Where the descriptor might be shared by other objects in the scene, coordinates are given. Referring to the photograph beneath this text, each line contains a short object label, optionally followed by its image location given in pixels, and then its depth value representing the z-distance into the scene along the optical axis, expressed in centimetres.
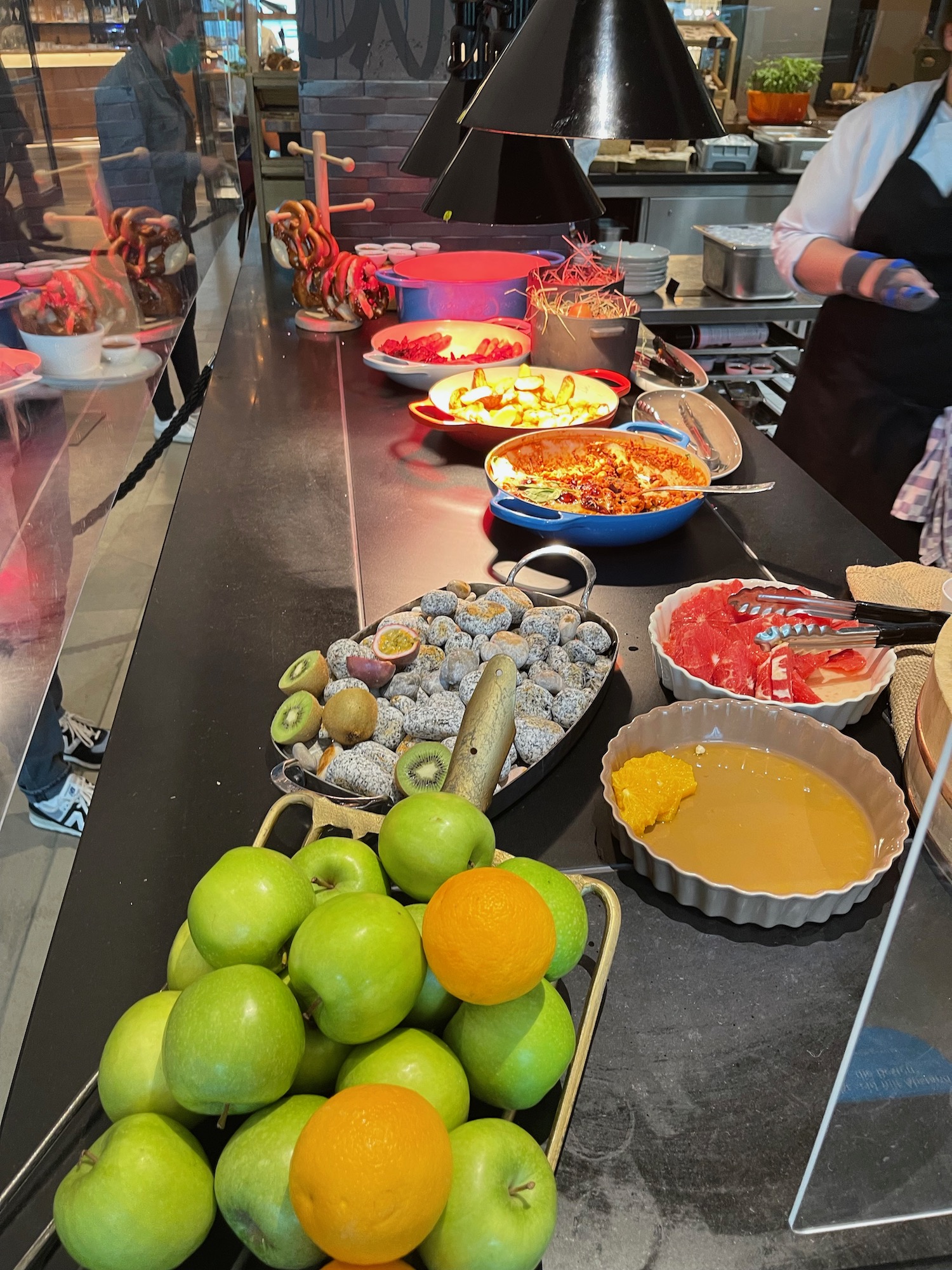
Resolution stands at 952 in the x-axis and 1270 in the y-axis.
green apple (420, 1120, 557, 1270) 49
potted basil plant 438
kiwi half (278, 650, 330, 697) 100
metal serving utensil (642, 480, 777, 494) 142
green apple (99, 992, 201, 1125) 54
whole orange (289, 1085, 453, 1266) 44
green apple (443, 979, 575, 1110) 56
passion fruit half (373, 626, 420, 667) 103
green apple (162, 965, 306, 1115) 48
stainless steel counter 307
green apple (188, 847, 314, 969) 56
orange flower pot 439
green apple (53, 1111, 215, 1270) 47
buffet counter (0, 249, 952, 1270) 62
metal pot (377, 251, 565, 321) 229
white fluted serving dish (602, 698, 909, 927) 79
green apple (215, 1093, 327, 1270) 48
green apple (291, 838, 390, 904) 64
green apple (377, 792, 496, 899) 63
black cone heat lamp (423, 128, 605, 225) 153
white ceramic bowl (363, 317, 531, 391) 200
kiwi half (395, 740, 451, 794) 84
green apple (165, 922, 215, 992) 60
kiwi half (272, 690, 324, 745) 93
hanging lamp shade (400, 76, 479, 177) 196
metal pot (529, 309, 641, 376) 194
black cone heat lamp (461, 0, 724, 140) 98
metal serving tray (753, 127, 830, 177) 408
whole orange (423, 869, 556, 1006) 53
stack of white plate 302
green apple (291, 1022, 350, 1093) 55
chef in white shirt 182
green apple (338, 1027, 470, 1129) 52
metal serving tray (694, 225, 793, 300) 302
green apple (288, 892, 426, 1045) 52
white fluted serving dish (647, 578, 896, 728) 100
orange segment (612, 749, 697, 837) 85
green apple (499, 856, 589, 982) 63
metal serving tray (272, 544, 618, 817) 85
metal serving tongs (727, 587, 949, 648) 105
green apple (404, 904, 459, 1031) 58
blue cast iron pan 137
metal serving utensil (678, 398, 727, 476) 173
